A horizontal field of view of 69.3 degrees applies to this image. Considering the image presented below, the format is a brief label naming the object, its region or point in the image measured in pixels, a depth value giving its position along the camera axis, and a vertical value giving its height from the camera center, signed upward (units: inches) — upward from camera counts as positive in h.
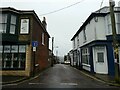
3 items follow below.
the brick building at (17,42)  337.0 +35.5
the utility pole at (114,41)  255.1 +28.7
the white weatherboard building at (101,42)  371.4 +36.9
